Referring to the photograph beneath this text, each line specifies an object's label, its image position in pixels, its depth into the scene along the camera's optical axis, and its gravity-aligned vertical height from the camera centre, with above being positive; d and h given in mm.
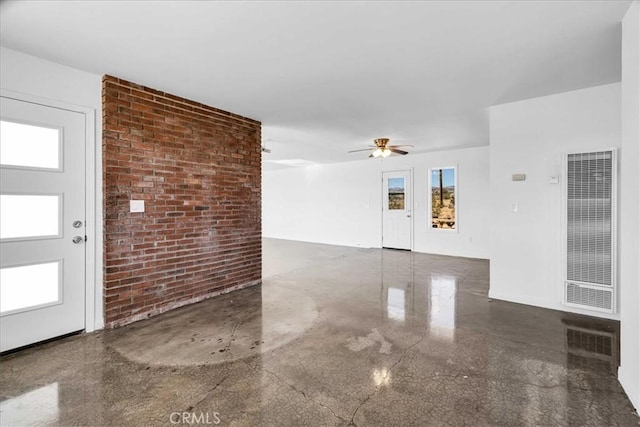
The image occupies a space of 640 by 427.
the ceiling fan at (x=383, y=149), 5727 +1205
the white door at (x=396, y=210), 7891 +81
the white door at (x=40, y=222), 2623 -99
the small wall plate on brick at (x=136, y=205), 3314 +69
